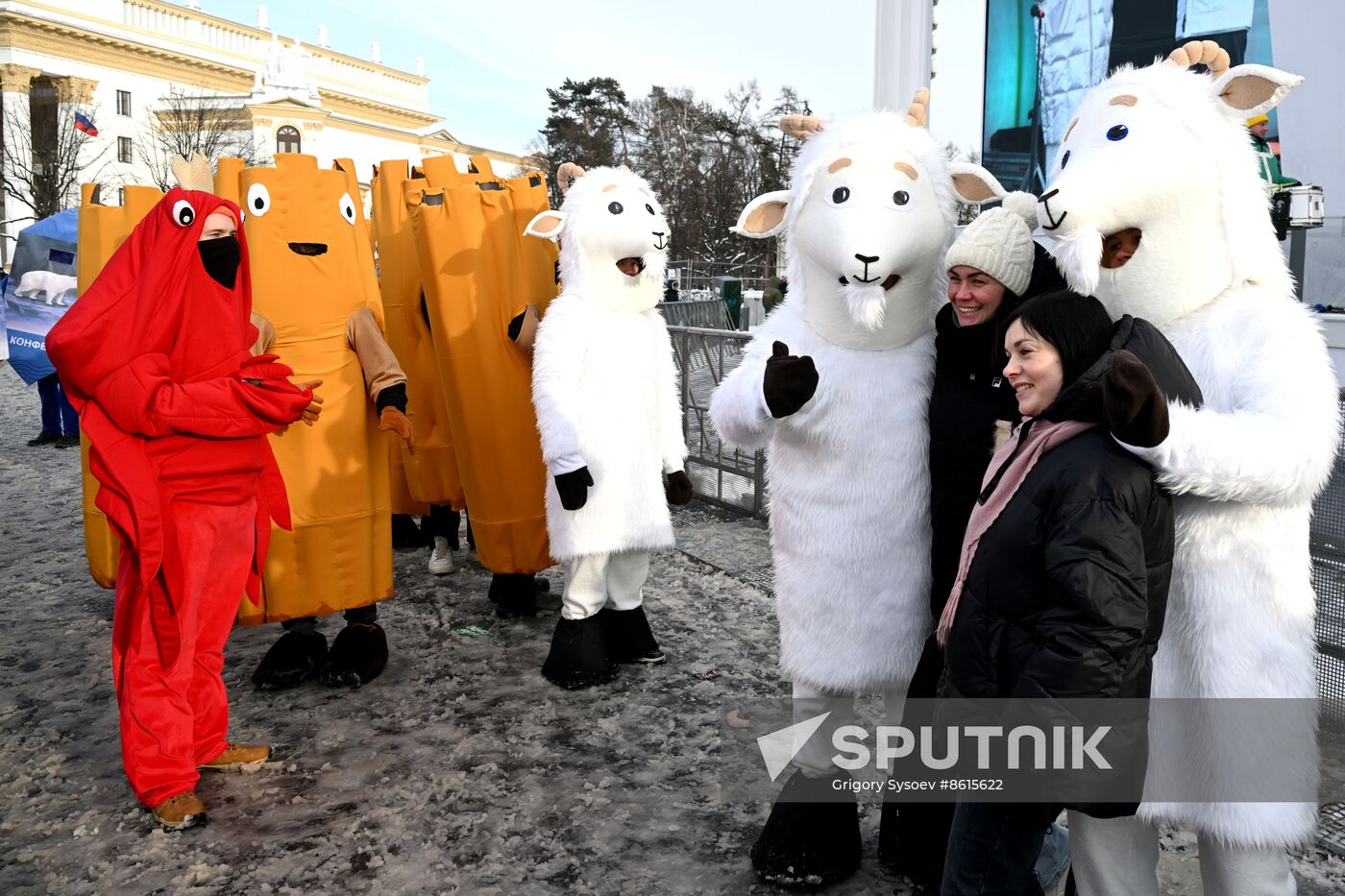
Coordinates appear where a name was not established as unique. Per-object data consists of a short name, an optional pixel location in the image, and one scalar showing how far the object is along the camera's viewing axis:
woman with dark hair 1.77
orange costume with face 3.86
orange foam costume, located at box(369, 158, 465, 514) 5.26
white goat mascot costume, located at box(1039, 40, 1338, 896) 1.98
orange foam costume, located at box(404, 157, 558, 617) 4.52
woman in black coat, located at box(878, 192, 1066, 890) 2.35
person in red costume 2.98
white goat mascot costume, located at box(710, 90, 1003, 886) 2.61
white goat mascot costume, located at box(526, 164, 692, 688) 4.00
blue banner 9.05
